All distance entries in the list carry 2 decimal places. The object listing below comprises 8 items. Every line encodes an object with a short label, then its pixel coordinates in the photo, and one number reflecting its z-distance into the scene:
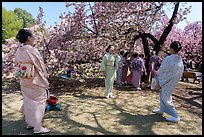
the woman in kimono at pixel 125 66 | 9.79
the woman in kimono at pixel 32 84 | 3.76
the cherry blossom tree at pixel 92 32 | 8.20
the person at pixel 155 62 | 8.95
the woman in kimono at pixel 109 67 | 6.73
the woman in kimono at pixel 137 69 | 8.77
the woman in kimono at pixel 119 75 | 9.54
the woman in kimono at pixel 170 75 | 4.56
